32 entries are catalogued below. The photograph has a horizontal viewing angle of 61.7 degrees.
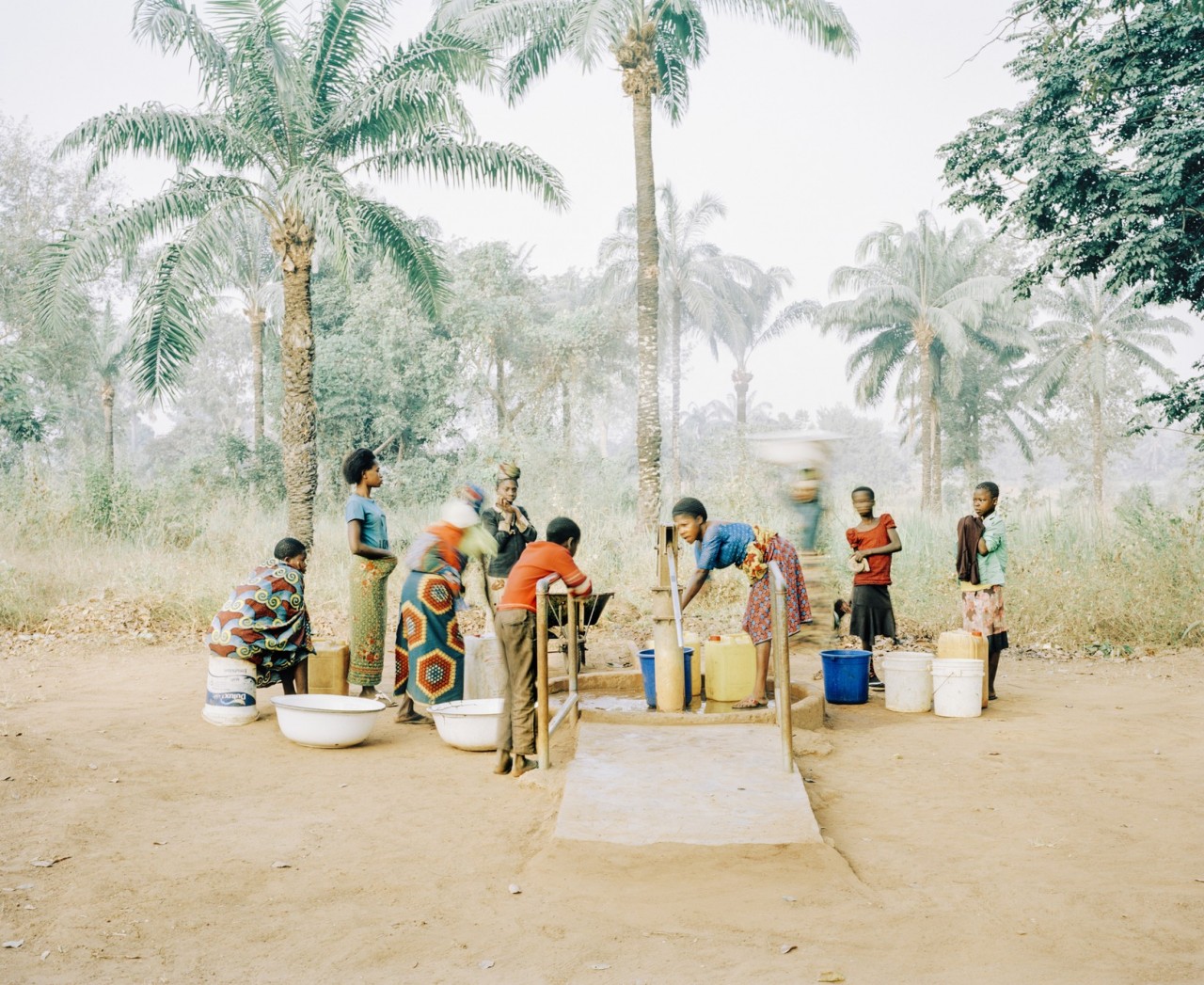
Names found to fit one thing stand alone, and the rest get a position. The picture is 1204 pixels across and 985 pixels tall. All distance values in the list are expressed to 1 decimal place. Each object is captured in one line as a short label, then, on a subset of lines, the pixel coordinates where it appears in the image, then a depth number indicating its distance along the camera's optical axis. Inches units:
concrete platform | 168.4
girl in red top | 292.7
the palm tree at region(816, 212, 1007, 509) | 1175.6
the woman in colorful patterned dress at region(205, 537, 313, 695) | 259.8
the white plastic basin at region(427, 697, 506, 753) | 237.1
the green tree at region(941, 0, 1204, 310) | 420.5
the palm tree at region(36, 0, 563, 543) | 479.2
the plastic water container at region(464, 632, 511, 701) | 264.7
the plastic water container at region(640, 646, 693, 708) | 260.2
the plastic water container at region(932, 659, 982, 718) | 273.0
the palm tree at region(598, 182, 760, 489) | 1326.3
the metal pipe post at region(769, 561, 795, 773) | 196.9
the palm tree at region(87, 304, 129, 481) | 1000.7
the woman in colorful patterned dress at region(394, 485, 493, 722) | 249.4
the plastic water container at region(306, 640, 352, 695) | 274.7
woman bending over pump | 241.1
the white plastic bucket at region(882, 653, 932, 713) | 278.4
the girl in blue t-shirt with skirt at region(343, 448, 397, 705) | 264.6
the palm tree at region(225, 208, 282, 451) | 989.2
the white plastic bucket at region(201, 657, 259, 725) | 263.3
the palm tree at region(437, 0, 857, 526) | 609.0
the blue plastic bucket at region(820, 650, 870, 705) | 285.9
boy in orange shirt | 217.8
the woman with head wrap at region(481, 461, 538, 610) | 310.2
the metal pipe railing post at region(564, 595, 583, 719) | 252.1
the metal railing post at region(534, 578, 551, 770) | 206.1
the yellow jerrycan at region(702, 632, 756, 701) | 257.9
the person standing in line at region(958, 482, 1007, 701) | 281.6
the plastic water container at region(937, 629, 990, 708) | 279.4
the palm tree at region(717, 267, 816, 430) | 1451.8
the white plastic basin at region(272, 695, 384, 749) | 238.4
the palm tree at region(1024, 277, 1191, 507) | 1266.0
